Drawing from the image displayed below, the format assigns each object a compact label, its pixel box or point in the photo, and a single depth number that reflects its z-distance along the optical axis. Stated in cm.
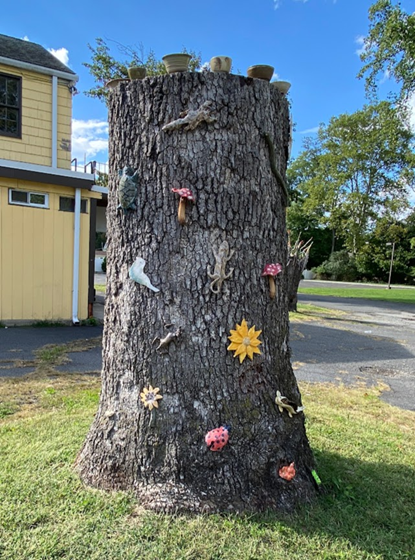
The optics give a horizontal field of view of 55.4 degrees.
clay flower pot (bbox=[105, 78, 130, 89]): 214
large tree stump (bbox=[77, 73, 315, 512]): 194
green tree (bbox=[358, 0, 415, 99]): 1180
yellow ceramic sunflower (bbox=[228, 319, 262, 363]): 198
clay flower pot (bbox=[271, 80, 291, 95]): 214
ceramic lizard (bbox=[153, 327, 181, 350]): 196
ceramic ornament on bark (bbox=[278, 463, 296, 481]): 198
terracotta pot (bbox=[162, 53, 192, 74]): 198
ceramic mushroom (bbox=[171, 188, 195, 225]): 194
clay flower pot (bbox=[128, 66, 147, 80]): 207
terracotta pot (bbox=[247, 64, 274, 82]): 206
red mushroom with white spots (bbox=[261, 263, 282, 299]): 207
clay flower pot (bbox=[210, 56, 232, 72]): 197
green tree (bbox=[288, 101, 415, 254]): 2927
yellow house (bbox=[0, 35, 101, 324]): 744
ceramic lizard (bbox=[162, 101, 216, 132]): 194
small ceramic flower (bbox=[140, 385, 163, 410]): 197
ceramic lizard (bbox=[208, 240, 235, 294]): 197
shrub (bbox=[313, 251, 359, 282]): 3450
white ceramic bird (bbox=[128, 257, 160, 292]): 201
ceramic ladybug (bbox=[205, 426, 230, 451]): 190
